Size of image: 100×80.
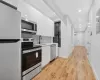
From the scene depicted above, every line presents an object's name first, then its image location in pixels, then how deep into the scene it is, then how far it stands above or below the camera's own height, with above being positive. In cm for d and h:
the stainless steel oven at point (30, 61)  146 -58
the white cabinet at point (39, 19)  184 +82
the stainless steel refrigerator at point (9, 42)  85 -4
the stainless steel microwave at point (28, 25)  187 +48
